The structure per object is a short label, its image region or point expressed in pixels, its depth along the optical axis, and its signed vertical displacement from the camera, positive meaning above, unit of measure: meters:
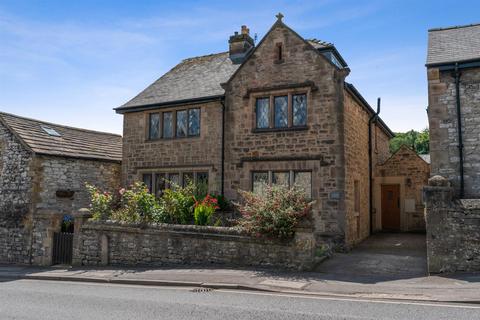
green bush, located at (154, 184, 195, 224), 14.38 -0.53
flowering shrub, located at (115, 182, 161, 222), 14.42 -0.50
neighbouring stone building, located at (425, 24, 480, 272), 12.65 +2.54
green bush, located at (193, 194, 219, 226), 13.88 -0.62
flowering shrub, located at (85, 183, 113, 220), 15.32 -0.49
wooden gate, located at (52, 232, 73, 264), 15.62 -2.10
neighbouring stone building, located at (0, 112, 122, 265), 16.33 +0.42
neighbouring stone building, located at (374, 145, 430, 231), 20.59 +0.36
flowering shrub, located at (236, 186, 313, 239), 11.67 -0.48
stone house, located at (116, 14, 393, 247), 15.02 +2.74
